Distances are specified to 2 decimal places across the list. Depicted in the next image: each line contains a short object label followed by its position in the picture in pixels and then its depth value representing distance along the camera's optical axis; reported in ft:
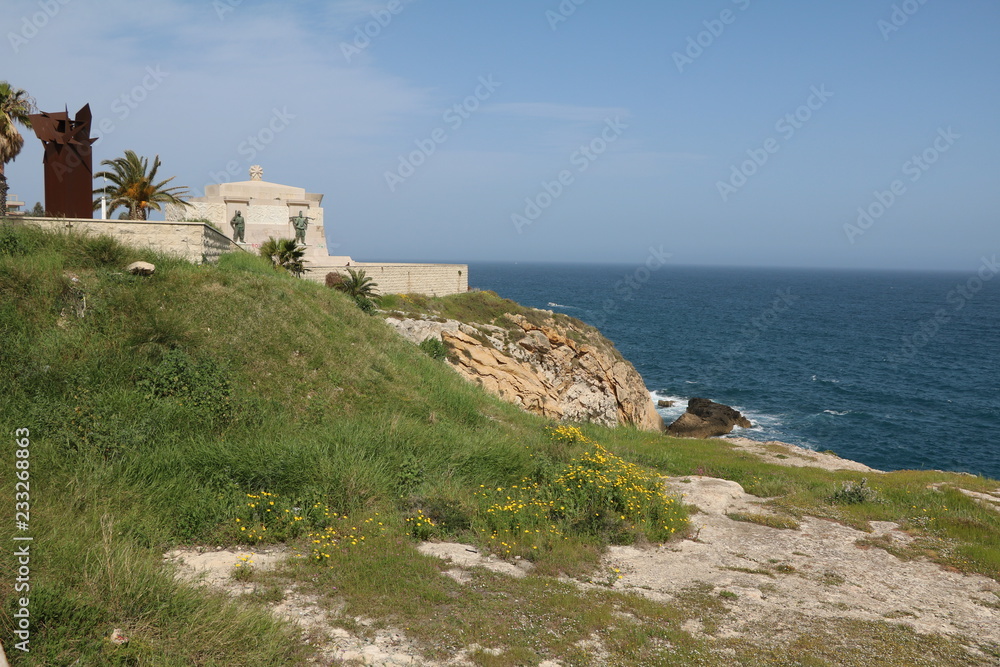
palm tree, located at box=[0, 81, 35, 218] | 72.13
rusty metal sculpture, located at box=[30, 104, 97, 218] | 55.31
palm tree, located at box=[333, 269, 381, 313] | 99.91
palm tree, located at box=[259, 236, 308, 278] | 90.33
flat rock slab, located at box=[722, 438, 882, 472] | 63.67
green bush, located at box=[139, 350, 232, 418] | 38.17
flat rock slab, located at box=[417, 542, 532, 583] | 28.02
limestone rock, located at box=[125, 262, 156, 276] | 48.39
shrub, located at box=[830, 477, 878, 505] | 43.99
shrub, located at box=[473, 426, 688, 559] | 31.37
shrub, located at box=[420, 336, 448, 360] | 82.76
